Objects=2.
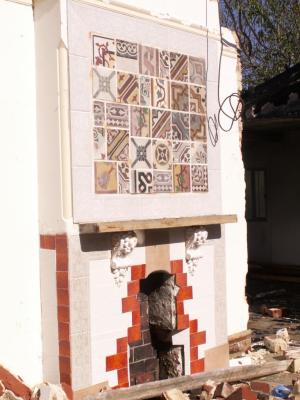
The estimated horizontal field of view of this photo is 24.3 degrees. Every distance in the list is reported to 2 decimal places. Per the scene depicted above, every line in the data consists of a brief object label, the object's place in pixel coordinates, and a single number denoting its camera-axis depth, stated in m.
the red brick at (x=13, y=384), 5.49
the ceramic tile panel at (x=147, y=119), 5.95
